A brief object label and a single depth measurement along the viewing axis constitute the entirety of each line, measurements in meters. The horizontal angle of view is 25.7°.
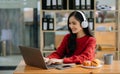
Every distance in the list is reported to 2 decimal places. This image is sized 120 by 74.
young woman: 2.92
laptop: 2.43
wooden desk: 2.30
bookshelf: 4.68
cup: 2.63
